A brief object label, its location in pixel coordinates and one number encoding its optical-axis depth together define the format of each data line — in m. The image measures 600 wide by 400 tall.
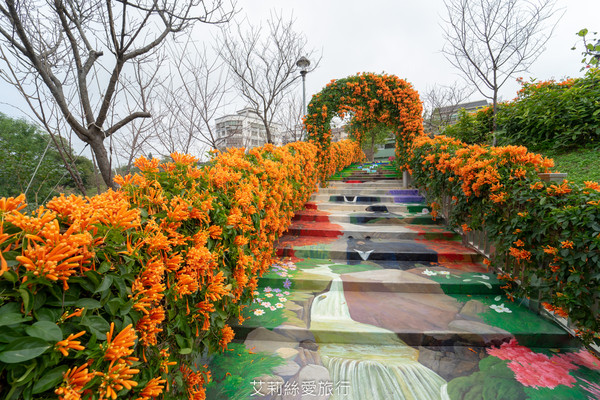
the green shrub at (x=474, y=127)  6.38
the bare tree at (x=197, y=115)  5.07
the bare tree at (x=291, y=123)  9.99
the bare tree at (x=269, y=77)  6.66
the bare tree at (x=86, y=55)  2.42
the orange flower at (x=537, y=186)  2.07
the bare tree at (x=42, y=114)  1.63
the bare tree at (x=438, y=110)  12.57
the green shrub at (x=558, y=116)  4.27
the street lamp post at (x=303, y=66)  6.97
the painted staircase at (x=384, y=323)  1.68
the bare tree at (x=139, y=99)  3.07
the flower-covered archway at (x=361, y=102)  7.00
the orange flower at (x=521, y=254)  2.09
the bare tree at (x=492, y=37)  5.26
